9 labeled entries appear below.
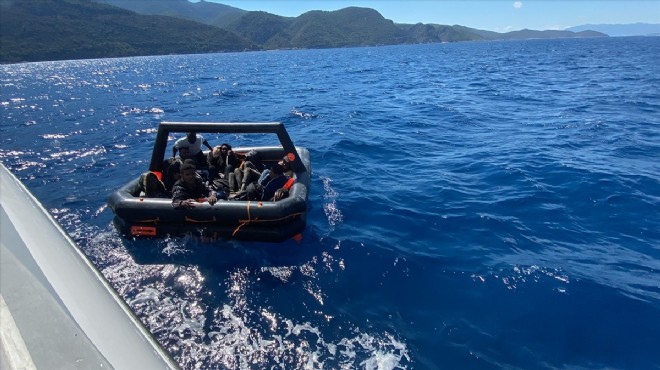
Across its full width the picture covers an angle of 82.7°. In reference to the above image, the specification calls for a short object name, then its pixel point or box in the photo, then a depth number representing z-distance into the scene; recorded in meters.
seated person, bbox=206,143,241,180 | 9.16
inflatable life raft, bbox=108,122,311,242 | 6.79
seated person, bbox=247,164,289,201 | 7.54
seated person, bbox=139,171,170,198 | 7.52
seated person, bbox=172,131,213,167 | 9.04
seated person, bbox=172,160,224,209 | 6.85
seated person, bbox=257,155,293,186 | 7.97
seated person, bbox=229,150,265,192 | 8.01
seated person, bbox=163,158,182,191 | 8.25
